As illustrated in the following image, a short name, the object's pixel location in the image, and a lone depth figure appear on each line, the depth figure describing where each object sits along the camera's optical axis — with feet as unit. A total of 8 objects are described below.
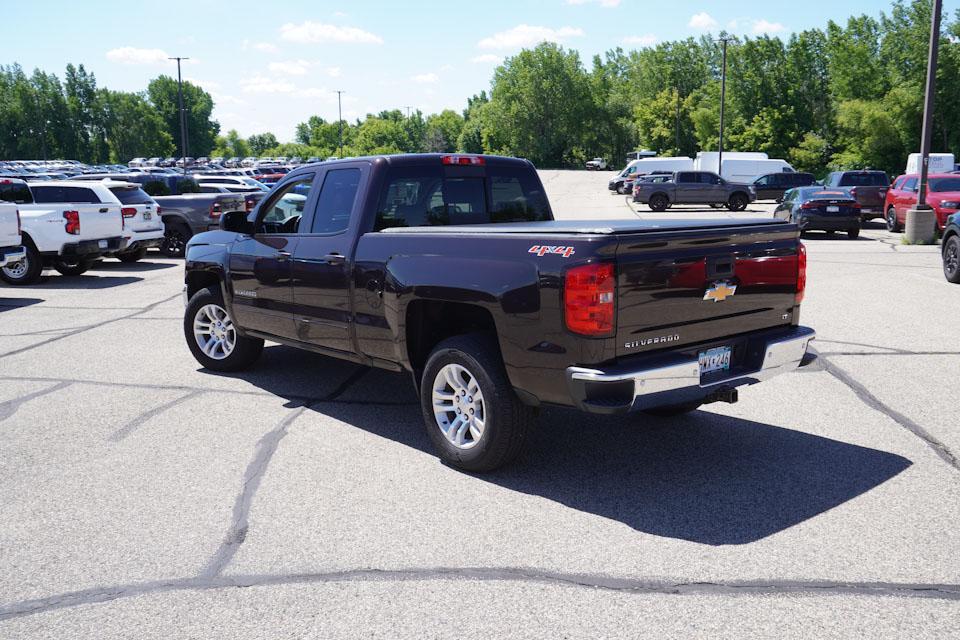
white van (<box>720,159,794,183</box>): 157.48
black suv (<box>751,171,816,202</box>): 128.98
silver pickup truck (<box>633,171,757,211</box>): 120.98
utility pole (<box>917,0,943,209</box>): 64.98
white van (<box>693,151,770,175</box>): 173.06
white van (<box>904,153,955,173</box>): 131.28
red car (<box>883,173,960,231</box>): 70.33
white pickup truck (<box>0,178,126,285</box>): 50.16
